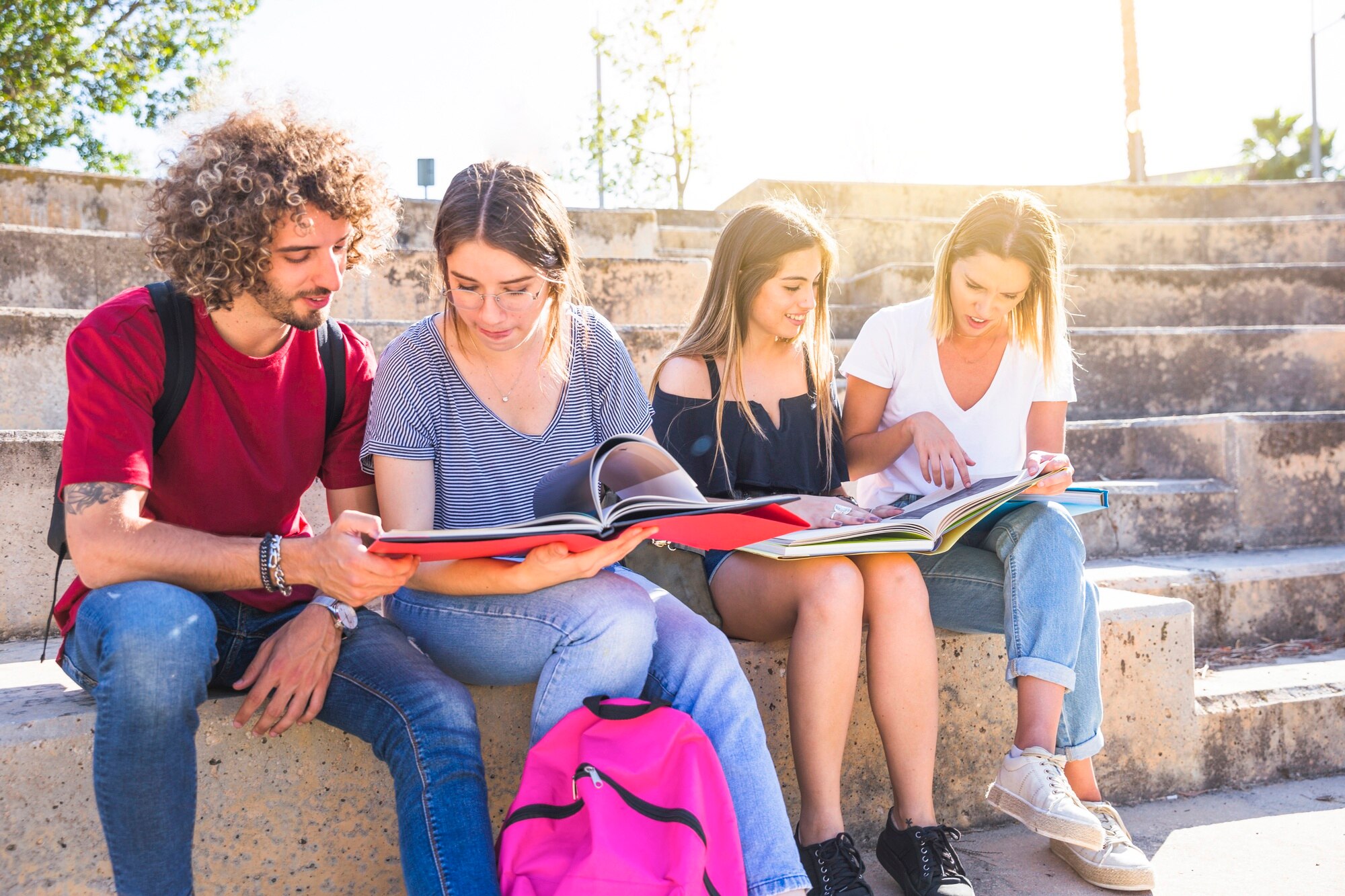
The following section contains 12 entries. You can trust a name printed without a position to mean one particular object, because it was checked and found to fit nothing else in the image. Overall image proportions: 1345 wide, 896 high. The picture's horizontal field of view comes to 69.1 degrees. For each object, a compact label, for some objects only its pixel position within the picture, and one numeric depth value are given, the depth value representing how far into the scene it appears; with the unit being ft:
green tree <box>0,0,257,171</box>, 28.86
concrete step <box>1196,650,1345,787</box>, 7.68
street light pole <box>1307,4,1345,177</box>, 58.59
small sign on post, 26.40
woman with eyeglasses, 4.85
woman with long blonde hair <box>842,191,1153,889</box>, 5.98
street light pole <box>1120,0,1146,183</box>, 32.32
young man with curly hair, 4.28
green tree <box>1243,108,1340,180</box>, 68.39
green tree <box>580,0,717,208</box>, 30.53
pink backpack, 4.27
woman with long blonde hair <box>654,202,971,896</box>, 5.62
